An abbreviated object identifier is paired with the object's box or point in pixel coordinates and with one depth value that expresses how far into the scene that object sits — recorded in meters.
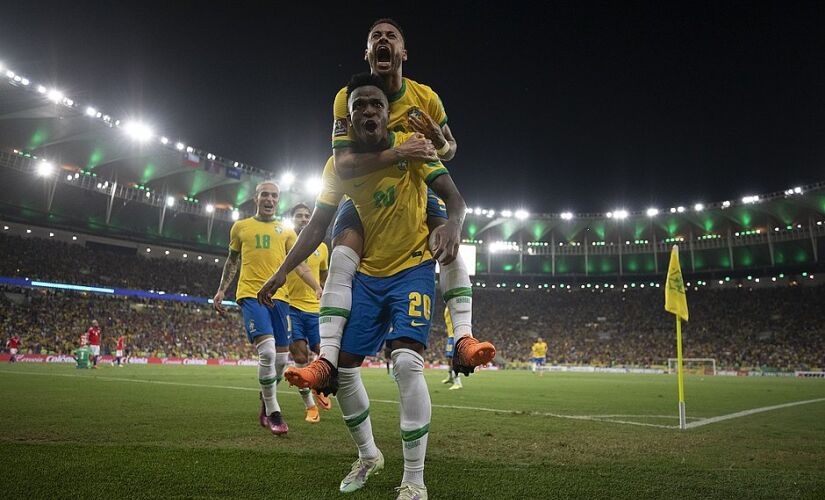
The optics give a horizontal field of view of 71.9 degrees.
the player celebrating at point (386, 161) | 3.41
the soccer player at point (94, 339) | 20.73
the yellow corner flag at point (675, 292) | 7.50
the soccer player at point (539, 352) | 29.57
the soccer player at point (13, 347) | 25.41
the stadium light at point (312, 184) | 46.22
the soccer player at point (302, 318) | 7.72
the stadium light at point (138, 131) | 38.53
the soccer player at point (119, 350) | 24.86
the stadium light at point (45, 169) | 39.10
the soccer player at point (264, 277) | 6.52
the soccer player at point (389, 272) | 3.39
